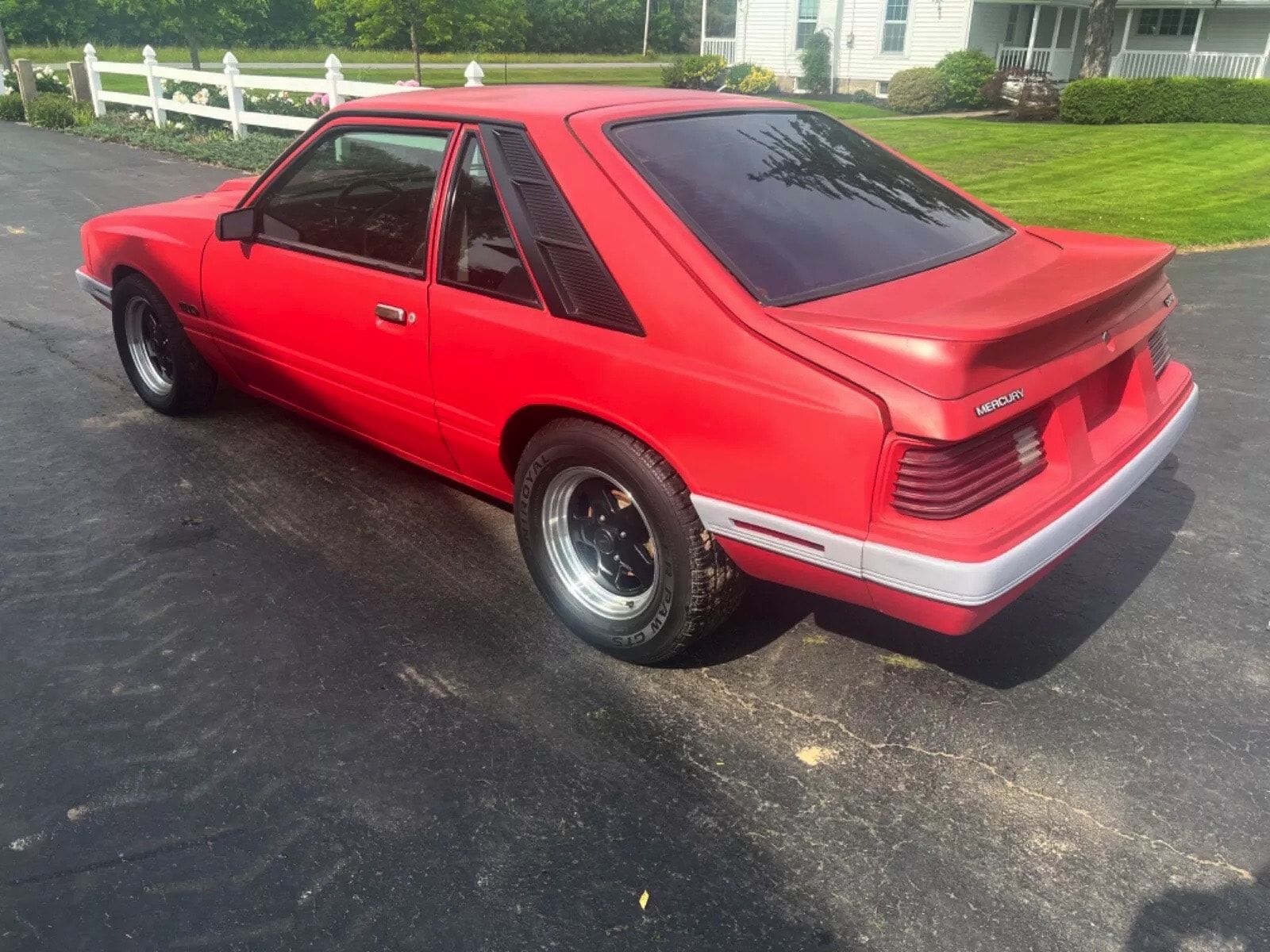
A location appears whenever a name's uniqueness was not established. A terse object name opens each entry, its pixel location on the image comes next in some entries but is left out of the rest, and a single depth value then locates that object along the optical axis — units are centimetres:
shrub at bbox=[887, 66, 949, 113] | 2400
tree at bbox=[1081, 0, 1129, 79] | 2348
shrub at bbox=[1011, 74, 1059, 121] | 2159
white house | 2644
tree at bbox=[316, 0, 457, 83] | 2020
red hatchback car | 249
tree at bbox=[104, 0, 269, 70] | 2339
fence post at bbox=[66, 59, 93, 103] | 2079
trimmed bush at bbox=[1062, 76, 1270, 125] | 2048
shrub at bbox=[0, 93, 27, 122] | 2159
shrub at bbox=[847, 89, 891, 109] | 2684
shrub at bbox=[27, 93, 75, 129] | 1962
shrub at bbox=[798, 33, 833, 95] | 2845
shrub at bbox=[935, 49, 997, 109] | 2398
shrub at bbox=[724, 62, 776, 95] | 2842
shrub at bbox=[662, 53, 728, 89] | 2986
